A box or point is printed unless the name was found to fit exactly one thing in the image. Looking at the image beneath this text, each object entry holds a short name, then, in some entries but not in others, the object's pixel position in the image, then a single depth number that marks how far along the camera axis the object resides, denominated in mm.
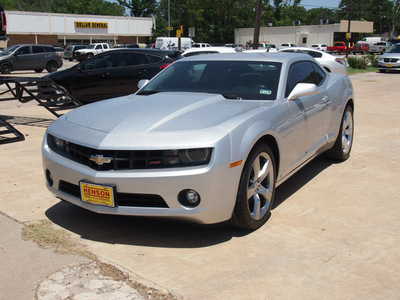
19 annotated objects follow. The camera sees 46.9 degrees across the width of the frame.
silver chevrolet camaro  3527
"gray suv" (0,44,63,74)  27156
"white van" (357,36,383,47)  65562
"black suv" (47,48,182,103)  11055
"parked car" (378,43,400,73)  24797
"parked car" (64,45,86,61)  44500
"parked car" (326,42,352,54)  58094
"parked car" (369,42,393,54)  59994
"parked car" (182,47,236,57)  12979
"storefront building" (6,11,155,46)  57250
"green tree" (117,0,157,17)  99625
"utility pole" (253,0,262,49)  20406
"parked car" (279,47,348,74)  17516
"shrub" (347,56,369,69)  27438
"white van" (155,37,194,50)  47188
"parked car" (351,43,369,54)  60188
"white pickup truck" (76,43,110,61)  41438
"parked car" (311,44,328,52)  61000
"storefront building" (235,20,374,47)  70481
